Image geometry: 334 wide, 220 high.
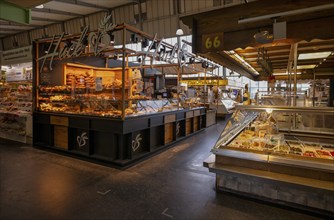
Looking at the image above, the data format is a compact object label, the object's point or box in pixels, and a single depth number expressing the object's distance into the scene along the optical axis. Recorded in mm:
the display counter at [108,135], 4430
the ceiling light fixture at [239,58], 3614
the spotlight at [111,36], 4547
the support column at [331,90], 9035
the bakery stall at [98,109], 4508
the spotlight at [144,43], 5074
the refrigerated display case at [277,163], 2596
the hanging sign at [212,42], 2557
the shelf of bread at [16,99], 6326
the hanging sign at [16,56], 6203
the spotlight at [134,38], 4695
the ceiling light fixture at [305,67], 6303
